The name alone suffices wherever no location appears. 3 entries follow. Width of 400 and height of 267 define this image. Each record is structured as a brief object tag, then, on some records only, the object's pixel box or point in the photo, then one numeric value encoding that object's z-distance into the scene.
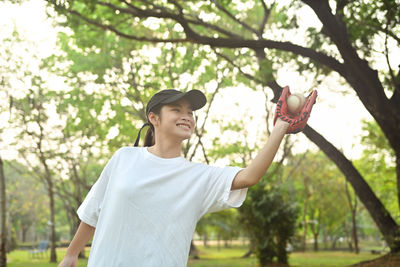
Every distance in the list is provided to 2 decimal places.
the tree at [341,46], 7.64
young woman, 2.41
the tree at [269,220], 18.75
